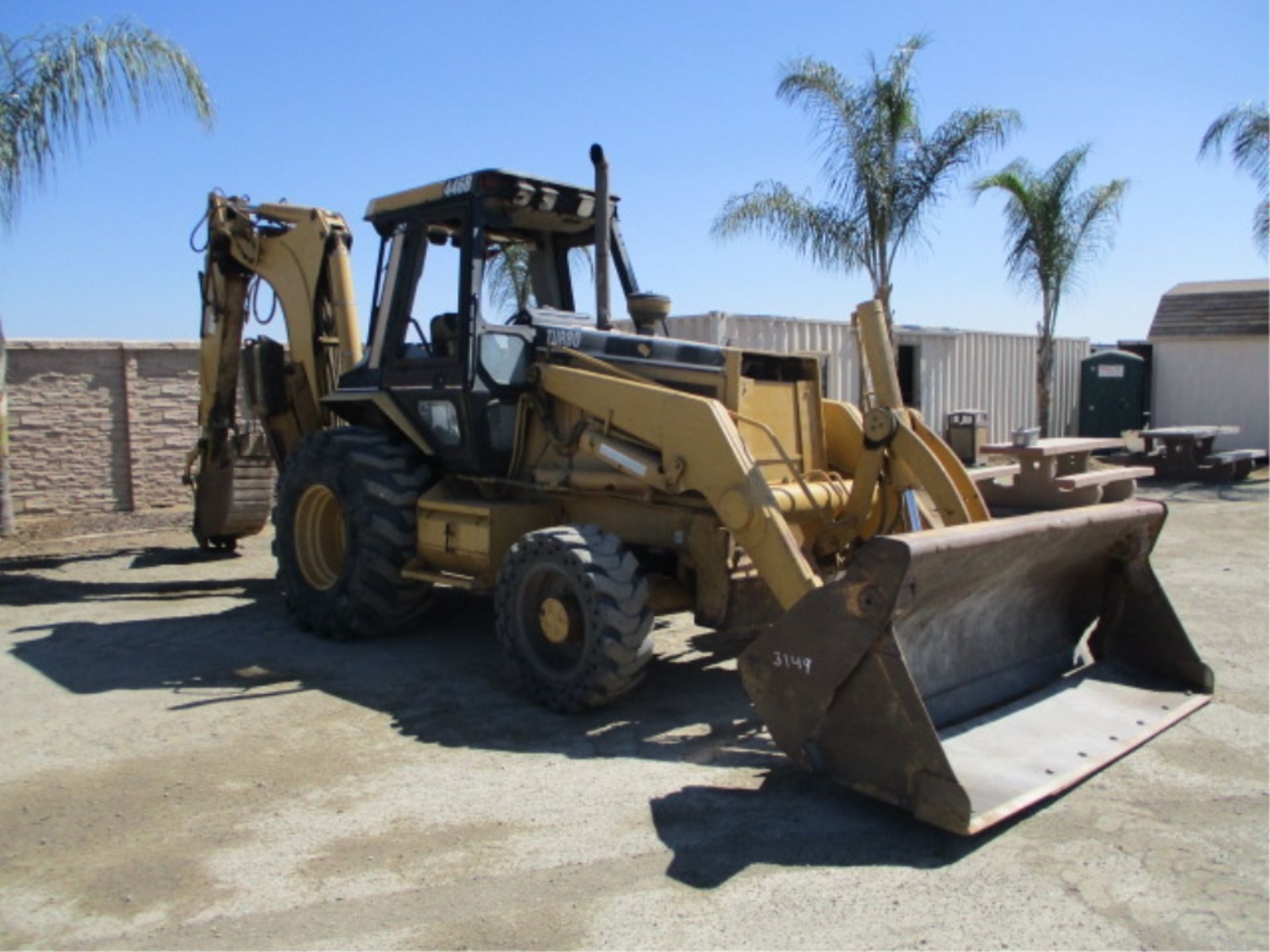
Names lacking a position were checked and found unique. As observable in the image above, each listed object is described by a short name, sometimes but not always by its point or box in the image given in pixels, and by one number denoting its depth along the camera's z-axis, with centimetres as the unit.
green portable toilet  2302
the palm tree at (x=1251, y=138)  1752
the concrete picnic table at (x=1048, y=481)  1230
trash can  1772
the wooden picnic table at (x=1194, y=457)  1781
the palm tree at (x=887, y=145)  1539
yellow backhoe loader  432
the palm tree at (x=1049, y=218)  1883
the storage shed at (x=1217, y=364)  2262
